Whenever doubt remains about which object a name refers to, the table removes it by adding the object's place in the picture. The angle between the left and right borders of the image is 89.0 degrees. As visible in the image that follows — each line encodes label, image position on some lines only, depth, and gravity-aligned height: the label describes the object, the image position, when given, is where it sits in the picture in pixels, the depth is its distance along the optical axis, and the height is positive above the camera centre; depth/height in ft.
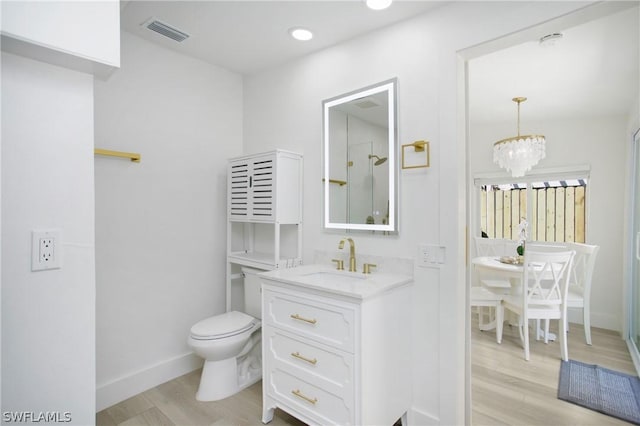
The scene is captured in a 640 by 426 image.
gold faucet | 7.07 -1.01
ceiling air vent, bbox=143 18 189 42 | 6.93 +3.98
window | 13.64 +0.15
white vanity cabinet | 5.17 -2.48
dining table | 10.49 -1.91
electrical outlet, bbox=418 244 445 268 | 6.01 -0.85
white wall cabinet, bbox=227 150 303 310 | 7.82 +0.09
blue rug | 7.04 -4.31
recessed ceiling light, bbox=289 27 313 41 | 7.07 +3.91
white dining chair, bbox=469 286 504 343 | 10.80 -3.10
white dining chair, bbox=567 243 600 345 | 10.34 -2.56
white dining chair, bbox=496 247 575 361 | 9.67 -2.51
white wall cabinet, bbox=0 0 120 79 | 3.05 +1.78
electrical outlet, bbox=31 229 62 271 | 3.36 -0.42
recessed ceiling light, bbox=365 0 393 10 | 5.96 +3.82
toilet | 7.04 -3.27
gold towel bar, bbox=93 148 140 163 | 6.82 +1.21
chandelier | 11.12 +2.04
